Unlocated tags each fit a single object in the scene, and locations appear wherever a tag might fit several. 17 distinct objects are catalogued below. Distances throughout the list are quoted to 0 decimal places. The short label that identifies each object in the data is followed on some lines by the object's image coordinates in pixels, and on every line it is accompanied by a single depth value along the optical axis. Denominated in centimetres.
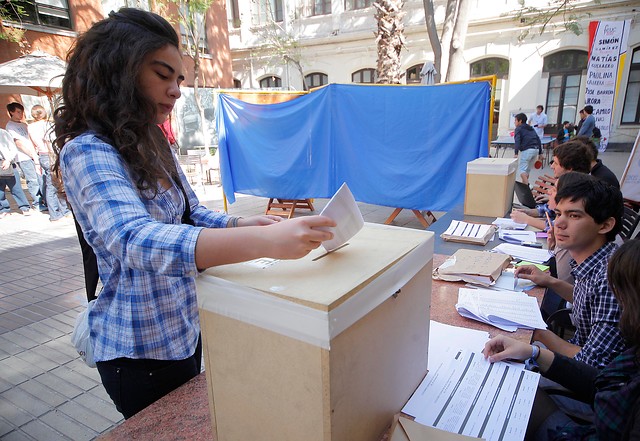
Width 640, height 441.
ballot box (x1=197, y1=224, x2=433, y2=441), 62
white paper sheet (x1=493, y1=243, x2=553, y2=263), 208
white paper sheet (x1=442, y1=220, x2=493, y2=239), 245
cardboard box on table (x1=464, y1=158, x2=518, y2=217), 289
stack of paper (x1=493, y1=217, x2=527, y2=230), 264
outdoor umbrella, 641
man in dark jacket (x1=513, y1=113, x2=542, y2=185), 811
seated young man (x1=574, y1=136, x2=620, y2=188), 316
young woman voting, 68
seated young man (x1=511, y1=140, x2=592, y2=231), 297
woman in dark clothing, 94
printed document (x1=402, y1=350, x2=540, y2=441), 89
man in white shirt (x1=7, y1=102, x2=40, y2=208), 668
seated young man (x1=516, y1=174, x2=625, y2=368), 144
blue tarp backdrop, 476
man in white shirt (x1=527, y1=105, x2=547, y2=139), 1181
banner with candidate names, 922
